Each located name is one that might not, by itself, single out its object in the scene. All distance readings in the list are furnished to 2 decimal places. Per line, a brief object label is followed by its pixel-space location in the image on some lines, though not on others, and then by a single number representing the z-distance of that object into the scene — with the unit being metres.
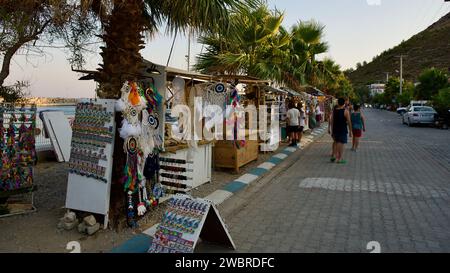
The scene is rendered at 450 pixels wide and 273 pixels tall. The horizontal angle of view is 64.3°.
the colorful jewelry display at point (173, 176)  6.00
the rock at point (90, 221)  4.48
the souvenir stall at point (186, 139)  6.03
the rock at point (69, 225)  4.58
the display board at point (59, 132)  9.47
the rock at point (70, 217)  4.63
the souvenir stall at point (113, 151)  4.61
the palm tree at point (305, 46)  17.38
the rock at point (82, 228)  4.49
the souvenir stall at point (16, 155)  5.18
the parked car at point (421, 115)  23.19
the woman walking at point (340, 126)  9.73
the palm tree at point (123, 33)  4.72
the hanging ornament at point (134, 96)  4.61
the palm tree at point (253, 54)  11.91
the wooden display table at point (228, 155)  8.51
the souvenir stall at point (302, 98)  15.44
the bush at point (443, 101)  22.09
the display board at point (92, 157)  4.62
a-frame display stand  3.60
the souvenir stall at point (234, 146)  8.32
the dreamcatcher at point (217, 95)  7.46
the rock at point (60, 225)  4.62
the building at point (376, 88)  141.38
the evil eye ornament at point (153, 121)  5.06
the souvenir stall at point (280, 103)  13.23
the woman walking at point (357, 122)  11.78
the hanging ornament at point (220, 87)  7.44
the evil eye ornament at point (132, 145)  4.61
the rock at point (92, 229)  4.43
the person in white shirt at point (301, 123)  14.30
